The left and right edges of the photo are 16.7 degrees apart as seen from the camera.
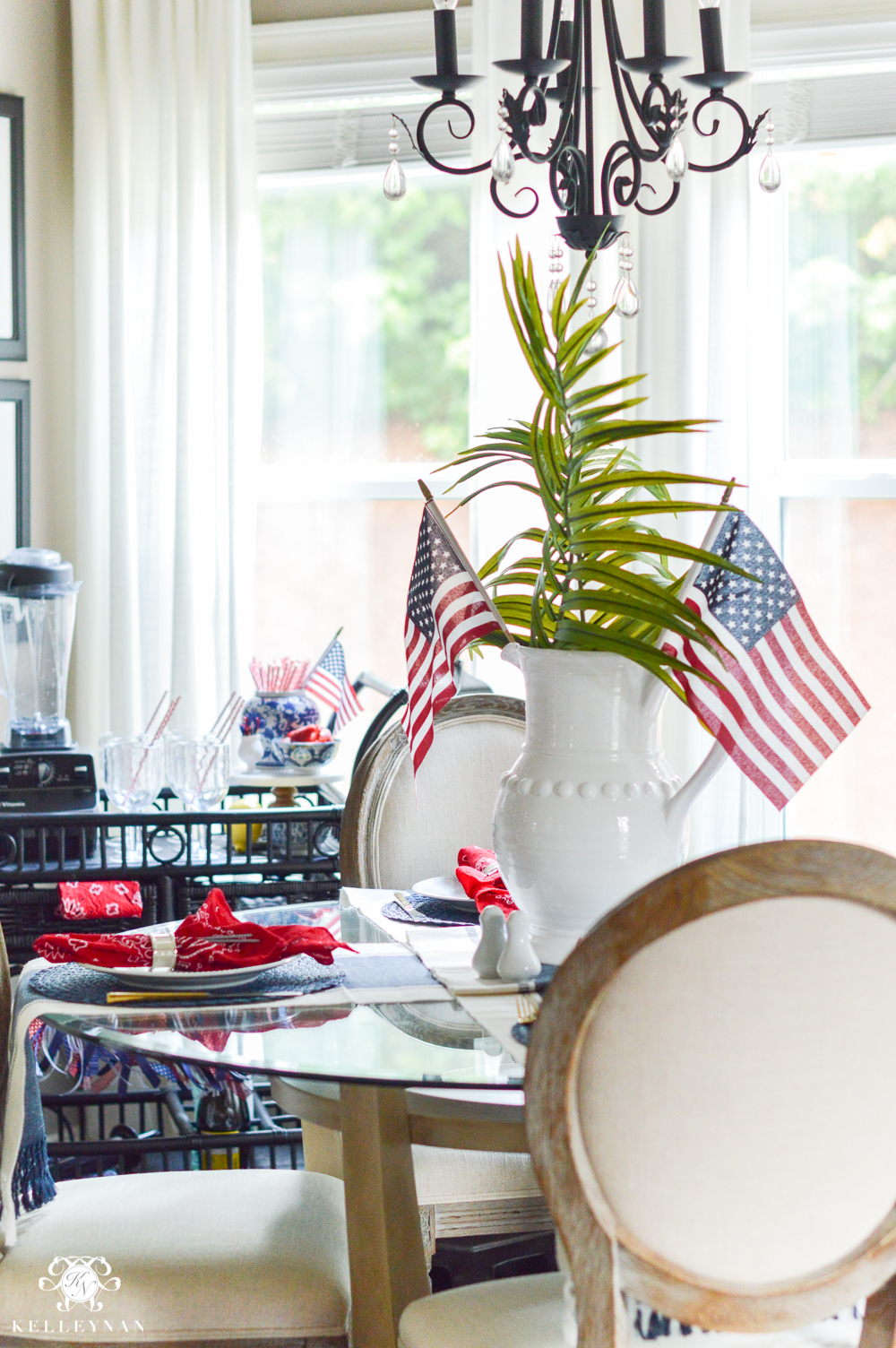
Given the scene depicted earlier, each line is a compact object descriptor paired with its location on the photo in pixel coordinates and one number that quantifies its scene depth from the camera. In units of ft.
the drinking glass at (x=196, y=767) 15.50
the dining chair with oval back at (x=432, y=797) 14.04
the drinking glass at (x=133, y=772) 15.50
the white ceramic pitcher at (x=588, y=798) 11.72
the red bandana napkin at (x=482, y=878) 12.74
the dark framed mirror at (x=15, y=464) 19.79
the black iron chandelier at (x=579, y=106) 12.75
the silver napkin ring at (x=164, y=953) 11.67
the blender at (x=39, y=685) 15.80
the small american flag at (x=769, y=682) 11.92
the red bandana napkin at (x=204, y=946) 11.65
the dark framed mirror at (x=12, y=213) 19.48
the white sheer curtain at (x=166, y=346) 19.89
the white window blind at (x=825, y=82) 18.55
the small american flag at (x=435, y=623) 12.18
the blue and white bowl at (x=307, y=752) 16.44
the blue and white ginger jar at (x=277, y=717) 16.64
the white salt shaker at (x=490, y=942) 11.70
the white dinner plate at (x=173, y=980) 11.48
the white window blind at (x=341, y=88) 19.98
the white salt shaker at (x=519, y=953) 11.61
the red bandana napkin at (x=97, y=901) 14.99
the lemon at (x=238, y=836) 15.78
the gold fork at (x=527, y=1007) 11.24
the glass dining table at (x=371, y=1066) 10.78
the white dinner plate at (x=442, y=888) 12.98
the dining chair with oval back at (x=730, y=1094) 9.90
